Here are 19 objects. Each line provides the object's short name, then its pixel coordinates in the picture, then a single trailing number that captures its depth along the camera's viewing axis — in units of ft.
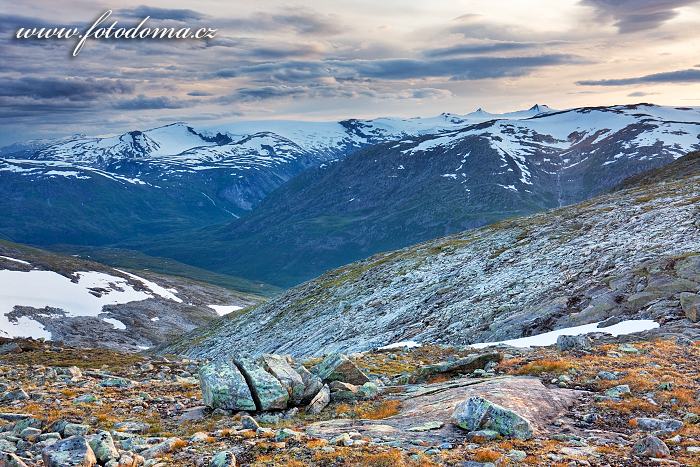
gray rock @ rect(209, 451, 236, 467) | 50.44
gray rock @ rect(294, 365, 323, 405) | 78.38
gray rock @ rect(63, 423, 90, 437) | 62.54
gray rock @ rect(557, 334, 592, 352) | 101.45
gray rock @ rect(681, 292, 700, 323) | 111.45
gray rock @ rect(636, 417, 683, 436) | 56.59
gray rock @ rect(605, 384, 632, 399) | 69.46
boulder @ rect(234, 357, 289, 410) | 75.41
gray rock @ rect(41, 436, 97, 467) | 47.60
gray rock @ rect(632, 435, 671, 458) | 49.67
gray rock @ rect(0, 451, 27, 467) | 46.47
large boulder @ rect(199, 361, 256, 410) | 75.72
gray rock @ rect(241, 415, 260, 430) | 64.08
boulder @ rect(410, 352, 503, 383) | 89.81
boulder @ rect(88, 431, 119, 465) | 50.83
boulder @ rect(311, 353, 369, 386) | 86.79
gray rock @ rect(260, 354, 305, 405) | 77.97
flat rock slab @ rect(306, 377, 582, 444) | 59.41
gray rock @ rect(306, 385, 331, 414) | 74.54
